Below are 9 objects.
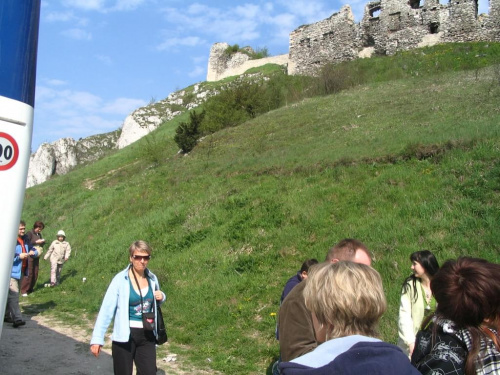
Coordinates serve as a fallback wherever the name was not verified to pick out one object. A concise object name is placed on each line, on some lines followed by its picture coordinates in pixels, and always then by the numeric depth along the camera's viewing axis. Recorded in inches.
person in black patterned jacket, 85.4
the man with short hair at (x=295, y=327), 114.0
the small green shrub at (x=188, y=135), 893.8
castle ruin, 1139.3
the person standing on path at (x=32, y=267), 439.8
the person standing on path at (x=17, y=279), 313.0
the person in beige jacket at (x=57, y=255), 468.4
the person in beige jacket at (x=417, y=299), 180.4
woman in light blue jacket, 175.6
